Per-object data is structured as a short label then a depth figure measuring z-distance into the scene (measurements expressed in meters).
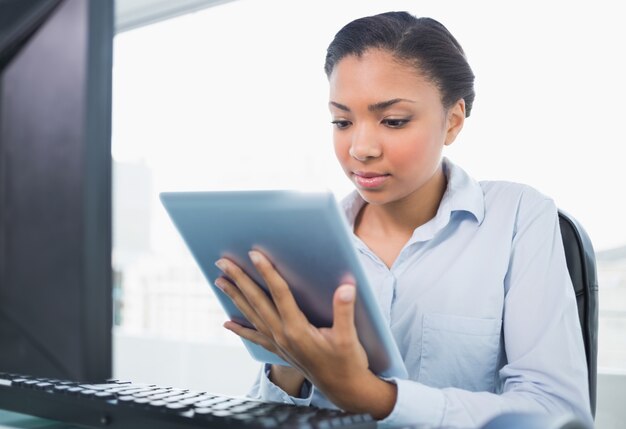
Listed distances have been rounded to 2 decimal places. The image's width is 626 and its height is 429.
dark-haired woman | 0.97
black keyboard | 0.53
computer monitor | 0.57
